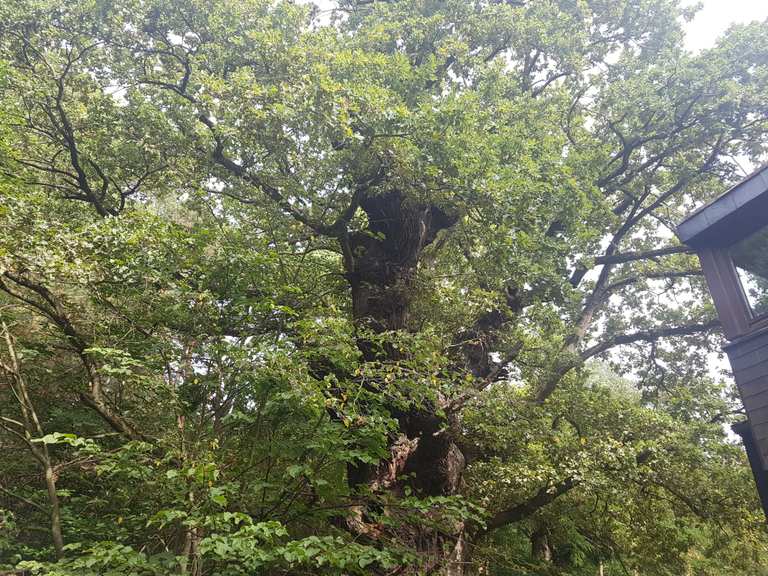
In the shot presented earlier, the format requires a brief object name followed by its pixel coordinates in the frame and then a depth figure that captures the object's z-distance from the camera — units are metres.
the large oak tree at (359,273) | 5.04
